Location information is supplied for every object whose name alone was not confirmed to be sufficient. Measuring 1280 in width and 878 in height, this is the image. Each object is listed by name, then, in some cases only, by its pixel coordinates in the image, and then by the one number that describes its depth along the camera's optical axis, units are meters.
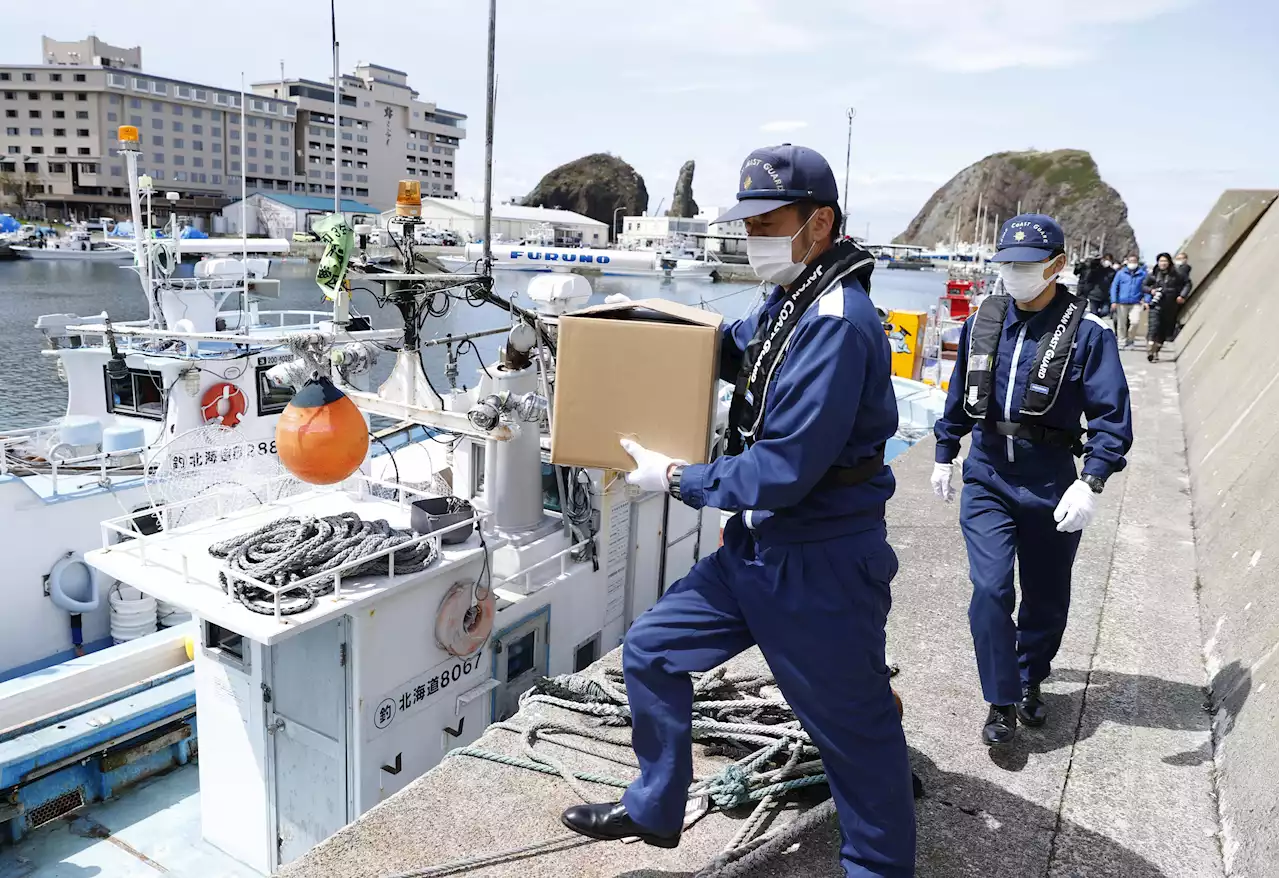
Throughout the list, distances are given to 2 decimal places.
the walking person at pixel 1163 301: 14.58
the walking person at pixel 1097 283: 17.95
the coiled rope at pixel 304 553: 4.91
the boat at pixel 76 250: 58.53
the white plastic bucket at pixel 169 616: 10.73
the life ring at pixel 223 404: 11.68
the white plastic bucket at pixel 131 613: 10.28
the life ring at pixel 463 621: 5.72
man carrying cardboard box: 2.23
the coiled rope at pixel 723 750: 2.82
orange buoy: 4.34
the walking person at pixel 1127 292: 16.14
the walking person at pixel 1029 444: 3.28
